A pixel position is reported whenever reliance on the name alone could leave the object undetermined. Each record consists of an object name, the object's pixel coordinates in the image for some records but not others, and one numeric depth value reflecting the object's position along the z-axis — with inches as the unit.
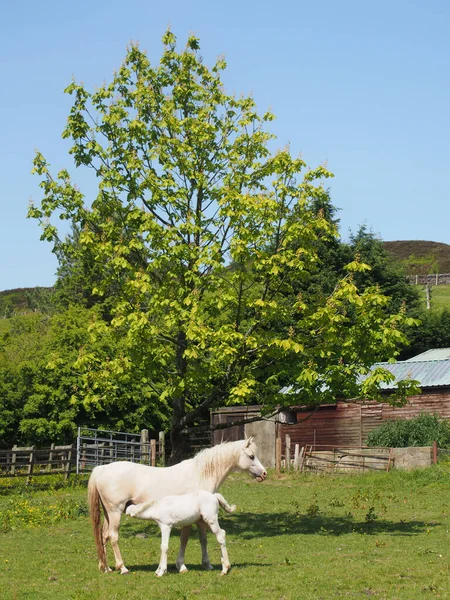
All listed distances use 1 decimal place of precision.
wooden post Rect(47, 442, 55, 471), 1217.8
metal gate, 1286.9
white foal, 508.1
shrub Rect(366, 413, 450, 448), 1300.8
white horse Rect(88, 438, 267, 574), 532.4
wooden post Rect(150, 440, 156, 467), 1278.1
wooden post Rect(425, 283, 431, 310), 2945.4
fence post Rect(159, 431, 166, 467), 1364.4
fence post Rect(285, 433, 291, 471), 1344.7
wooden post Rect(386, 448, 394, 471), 1214.6
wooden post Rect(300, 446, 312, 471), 1310.3
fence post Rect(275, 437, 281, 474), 1277.1
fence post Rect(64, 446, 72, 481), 1191.3
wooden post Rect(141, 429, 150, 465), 1384.4
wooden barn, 1419.8
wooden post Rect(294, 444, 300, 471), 1312.7
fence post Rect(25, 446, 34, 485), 1157.7
